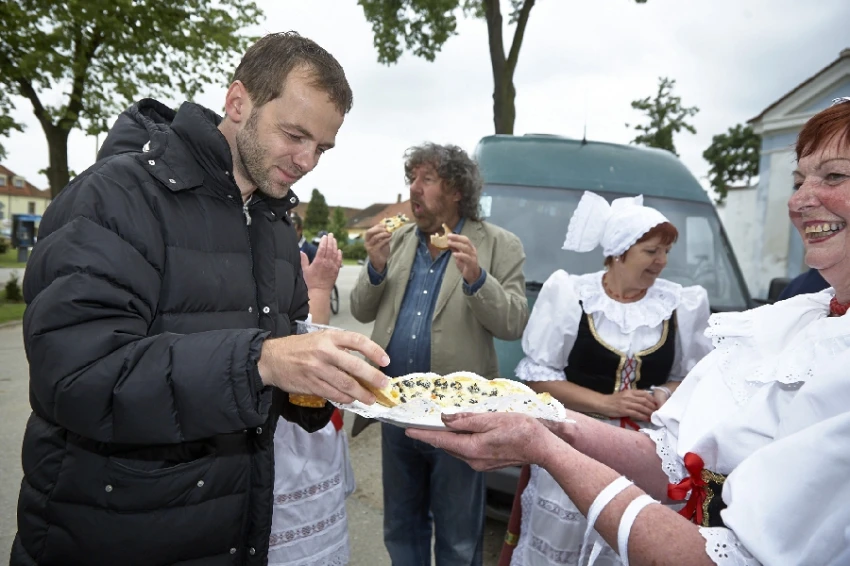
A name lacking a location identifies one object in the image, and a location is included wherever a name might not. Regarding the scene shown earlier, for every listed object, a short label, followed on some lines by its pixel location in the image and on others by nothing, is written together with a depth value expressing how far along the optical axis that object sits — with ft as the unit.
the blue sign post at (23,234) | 89.51
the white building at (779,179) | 50.57
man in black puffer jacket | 4.58
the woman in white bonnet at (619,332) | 9.55
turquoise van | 14.38
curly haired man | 9.93
